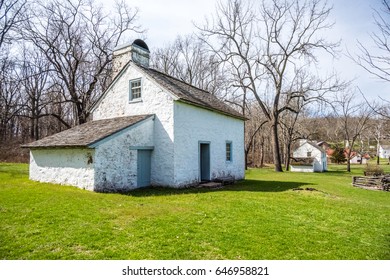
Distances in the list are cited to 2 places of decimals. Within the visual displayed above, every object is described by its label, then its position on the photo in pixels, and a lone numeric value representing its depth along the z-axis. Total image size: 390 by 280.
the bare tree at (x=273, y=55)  28.47
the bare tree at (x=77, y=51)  25.17
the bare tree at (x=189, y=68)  37.75
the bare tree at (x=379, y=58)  5.23
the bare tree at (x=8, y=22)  20.56
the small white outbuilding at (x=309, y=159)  41.84
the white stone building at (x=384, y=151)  91.70
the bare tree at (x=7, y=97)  34.86
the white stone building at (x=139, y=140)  11.54
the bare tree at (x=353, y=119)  39.72
